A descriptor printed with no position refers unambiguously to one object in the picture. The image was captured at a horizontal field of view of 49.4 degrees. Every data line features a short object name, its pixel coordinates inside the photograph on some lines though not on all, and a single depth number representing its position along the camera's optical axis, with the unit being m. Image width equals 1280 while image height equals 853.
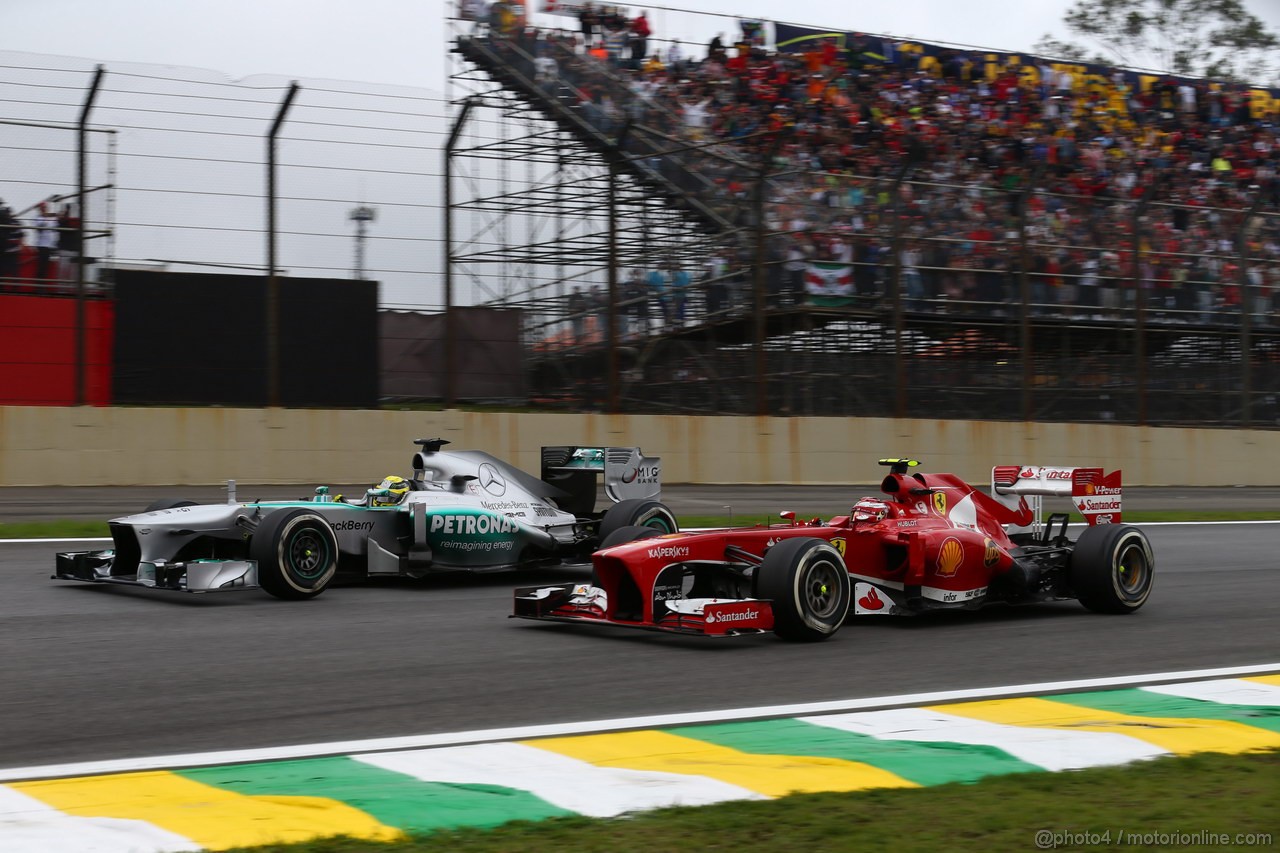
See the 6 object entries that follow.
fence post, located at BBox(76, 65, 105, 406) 16.19
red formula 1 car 8.06
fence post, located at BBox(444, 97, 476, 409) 17.95
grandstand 19.36
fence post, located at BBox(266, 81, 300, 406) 17.11
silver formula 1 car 9.55
